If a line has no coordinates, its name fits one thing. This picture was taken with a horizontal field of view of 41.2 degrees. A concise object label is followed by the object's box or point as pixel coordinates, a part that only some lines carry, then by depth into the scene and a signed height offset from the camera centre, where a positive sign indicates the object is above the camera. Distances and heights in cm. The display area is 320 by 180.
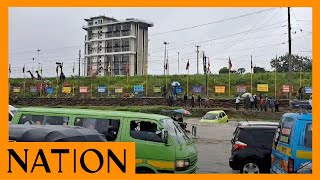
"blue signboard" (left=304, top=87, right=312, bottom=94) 4097 -43
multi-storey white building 11125 +1121
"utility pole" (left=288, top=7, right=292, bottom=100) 3881 +219
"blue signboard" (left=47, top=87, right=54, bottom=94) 5447 -58
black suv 1123 -170
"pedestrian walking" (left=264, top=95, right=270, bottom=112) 3831 -163
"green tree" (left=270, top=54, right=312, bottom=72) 8200 +460
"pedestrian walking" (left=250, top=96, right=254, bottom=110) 3928 -171
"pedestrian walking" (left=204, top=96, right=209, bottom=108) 4168 -173
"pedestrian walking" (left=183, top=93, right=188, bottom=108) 4230 -154
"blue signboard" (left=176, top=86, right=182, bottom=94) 4608 -39
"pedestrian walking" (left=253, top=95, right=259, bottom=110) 3928 -162
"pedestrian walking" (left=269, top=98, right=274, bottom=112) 3834 -159
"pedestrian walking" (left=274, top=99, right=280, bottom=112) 3775 -182
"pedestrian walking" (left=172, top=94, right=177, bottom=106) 4211 -134
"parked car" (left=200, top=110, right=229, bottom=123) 3114 -235
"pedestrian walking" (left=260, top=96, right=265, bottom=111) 3864 -160
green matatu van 896 -100
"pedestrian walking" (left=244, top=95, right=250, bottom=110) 3938 -153
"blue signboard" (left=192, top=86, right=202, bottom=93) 4578 -38
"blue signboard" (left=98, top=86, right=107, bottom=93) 5170 -43
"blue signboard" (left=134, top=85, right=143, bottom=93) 4892 -29
